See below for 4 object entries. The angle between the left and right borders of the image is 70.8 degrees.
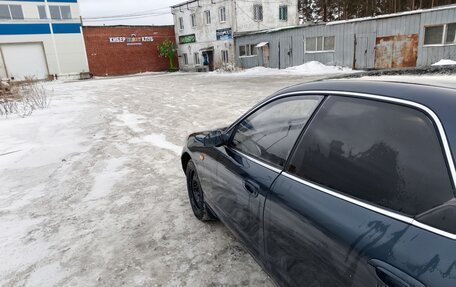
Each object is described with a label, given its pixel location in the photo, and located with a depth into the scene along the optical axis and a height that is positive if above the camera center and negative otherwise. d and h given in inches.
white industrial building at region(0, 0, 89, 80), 1305.4 +126.3
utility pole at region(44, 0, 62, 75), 1360.7 +137.0
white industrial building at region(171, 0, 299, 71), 1226.7 +142.1
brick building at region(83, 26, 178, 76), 1461.6 +79.9
